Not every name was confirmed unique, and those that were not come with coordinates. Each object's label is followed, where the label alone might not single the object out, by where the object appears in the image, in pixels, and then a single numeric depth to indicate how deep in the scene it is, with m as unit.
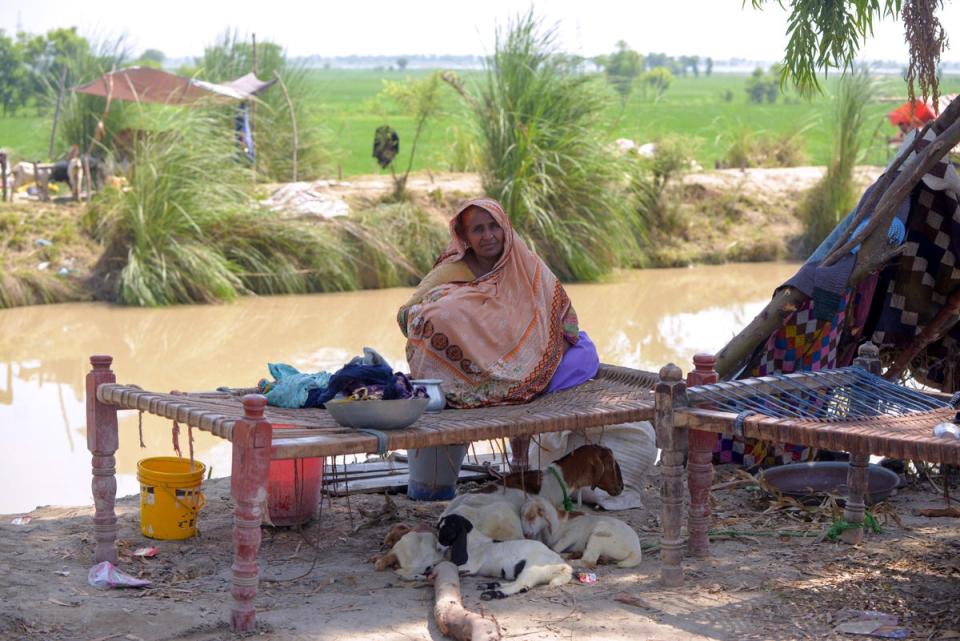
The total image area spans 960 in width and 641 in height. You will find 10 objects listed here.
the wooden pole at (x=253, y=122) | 13.79
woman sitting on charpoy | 4.34
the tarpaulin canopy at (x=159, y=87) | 12.68
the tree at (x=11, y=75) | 32.31
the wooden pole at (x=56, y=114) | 13.20
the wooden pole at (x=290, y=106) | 13.27
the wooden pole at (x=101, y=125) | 12.09
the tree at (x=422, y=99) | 14.39
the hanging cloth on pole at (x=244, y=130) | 13.01
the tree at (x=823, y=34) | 5.37
